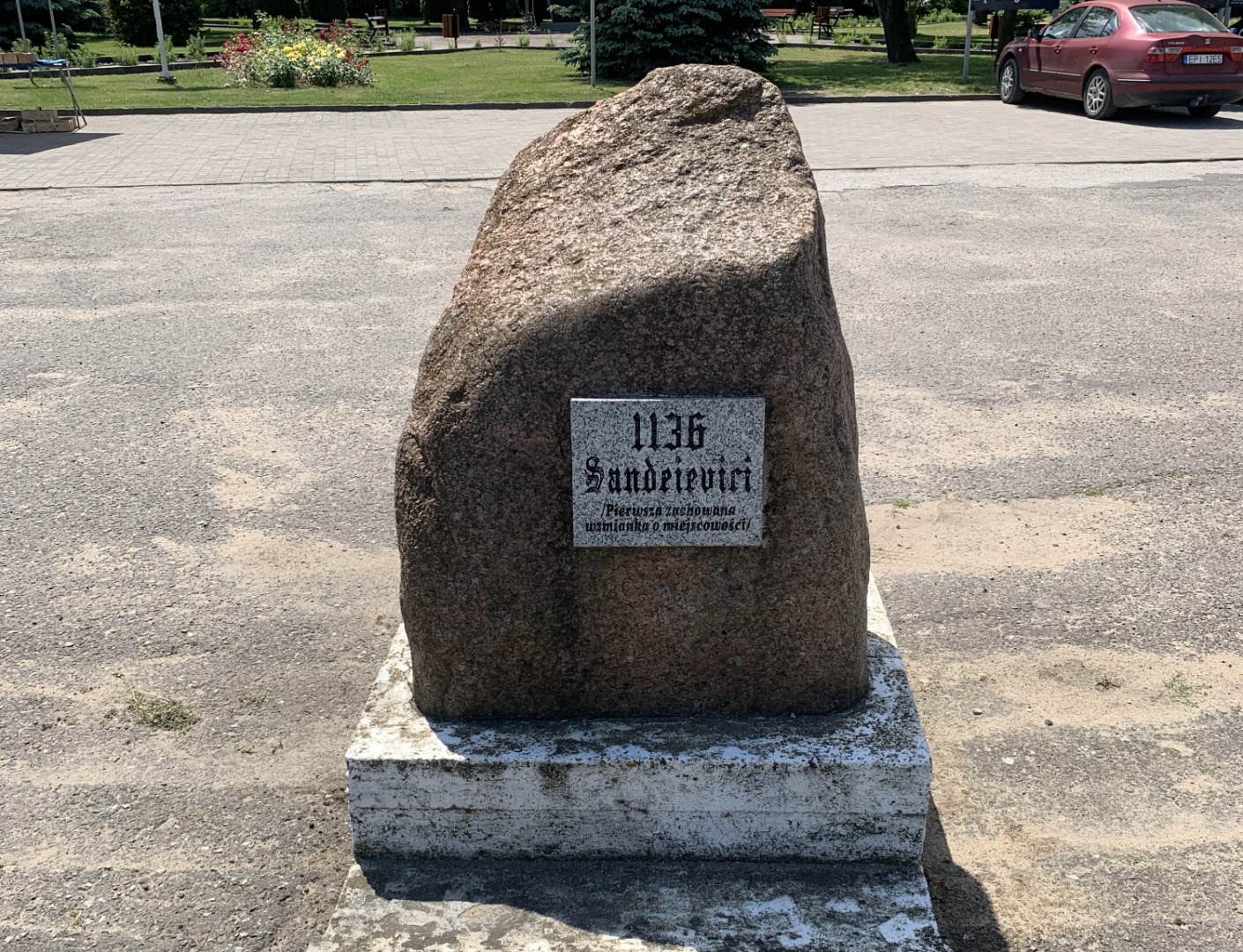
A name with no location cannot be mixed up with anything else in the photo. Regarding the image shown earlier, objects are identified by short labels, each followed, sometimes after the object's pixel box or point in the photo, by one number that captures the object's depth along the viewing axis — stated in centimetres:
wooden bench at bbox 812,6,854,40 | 3609
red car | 1510
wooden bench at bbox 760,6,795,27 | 3819
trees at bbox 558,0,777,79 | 2006
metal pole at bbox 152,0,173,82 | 2144
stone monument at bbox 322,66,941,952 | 266
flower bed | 2264
